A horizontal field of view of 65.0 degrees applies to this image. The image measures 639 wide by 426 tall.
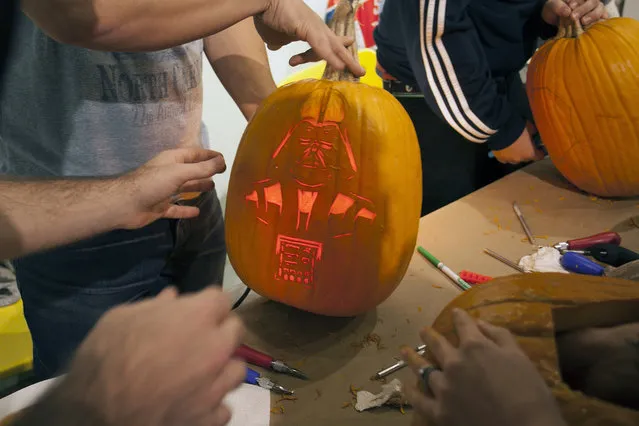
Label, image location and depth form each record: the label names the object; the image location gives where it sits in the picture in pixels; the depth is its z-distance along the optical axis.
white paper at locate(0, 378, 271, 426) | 0.71
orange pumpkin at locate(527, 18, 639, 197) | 1.21
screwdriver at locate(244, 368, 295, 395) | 0.75
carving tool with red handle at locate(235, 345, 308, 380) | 0.79
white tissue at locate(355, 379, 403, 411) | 0.72
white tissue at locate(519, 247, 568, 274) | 1.04
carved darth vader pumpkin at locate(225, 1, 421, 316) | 0.84
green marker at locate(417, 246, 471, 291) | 0.99
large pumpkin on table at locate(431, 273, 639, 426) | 0.55
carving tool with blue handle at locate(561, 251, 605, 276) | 0.99
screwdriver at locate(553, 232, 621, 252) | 1.09
